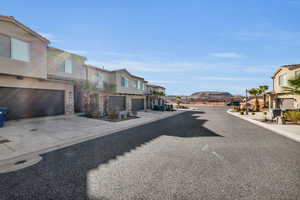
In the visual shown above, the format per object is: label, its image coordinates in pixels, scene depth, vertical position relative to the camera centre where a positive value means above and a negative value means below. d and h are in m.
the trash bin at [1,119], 8.65 -1.15
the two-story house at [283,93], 18.05 +0.94
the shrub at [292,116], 12.12 -1.58
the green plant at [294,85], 11.19 +1.17
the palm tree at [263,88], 23.62 +1.95
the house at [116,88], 17.66 +1.85
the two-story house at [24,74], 9.76 +2.10
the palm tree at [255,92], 24.44 +1.35
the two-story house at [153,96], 29.67 +0.90
